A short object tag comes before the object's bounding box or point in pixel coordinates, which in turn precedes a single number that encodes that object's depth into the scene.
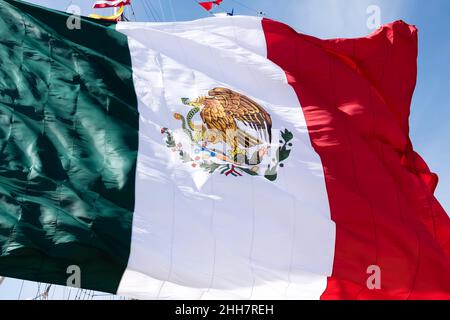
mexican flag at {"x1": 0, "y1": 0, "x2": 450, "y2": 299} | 7.50
